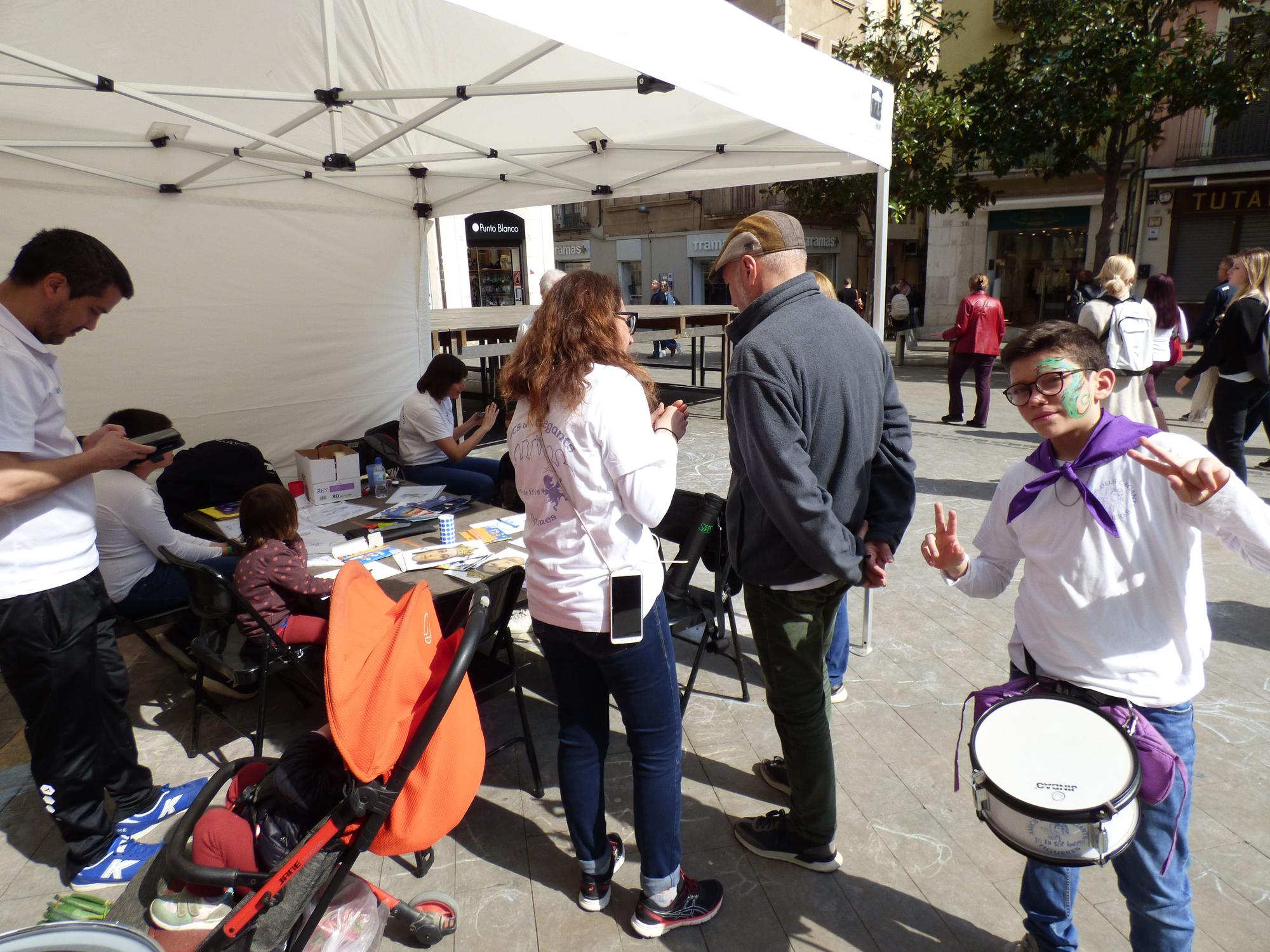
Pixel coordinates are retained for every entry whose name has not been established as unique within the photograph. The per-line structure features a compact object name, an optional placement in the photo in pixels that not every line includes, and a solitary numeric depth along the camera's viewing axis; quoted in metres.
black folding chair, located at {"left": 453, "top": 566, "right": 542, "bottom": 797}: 2.61
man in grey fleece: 1.87
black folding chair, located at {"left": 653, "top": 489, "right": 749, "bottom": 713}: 3.05
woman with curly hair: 1.79
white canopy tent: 3.05
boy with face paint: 1.51
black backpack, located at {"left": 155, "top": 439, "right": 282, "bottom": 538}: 4.31
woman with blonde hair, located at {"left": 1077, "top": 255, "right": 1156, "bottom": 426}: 5.21
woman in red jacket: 8.53
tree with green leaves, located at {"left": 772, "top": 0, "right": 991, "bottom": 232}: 12.77
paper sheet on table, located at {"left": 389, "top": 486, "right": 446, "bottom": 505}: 4.19
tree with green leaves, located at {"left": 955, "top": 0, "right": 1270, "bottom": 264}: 11.48
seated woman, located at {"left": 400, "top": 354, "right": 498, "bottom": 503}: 4.93
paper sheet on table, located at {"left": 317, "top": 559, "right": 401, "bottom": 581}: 3.08
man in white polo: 2.11
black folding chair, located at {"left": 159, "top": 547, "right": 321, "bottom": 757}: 2.71
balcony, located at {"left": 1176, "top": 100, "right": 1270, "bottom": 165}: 16.73
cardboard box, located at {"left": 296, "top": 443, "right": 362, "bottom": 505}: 4.16
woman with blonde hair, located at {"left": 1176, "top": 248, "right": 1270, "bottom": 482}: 5.01
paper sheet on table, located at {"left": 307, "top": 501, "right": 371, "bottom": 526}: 3.90
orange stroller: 1.57
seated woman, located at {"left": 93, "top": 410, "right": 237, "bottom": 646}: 3.15
